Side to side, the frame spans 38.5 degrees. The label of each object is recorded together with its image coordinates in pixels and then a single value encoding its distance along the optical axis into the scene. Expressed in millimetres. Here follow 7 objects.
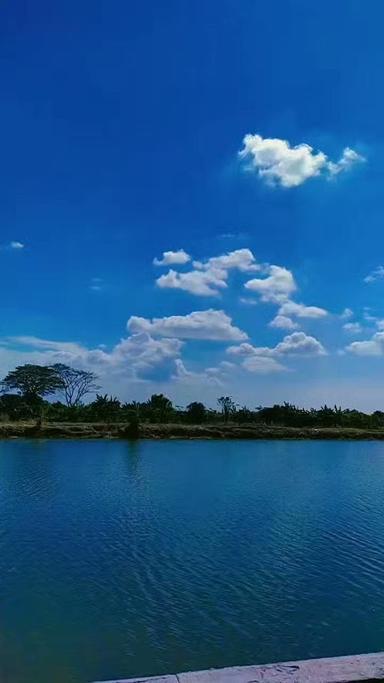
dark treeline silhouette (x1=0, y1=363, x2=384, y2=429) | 80625
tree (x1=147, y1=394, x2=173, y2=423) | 80619
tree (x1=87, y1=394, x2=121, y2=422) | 80688
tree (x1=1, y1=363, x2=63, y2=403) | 83688
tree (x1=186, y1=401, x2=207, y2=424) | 83688
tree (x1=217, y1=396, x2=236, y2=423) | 87950
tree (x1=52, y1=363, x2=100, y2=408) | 89312
